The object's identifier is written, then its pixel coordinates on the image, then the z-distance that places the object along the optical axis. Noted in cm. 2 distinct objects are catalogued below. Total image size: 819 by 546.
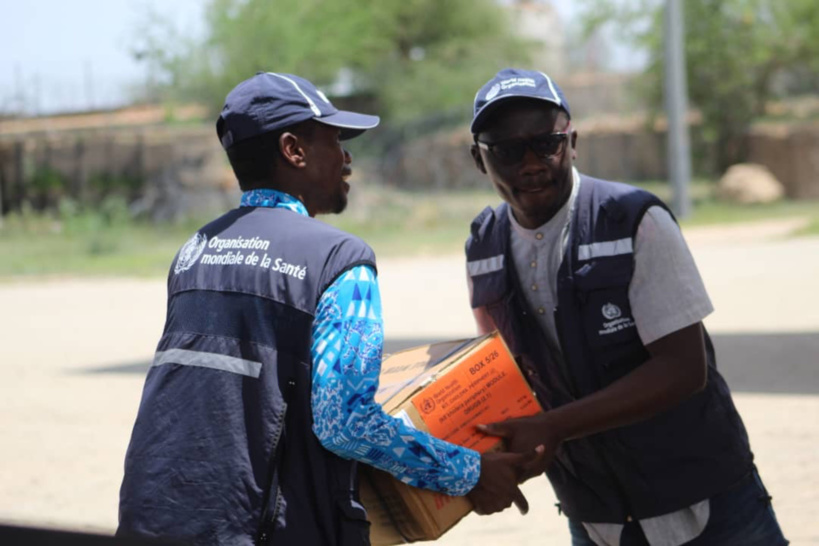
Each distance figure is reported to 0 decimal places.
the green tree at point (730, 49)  2952
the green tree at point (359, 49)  3925
